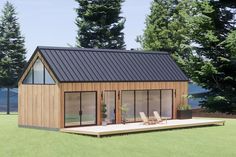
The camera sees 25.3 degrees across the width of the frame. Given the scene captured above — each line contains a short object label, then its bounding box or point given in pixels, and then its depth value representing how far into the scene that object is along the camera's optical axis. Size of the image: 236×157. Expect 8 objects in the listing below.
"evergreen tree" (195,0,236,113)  25.08
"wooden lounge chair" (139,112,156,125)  31.83
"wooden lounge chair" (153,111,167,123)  32.68
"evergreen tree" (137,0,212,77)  52.94
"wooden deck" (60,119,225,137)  27.66
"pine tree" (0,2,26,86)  57.62
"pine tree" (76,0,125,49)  54.59
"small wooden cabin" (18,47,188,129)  30.33
